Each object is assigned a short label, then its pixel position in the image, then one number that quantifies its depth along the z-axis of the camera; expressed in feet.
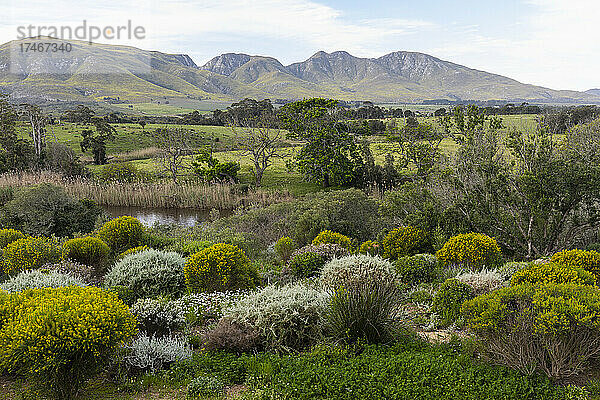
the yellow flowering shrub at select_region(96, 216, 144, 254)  30.81
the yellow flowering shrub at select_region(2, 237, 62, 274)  25.18
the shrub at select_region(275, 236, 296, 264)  31.01
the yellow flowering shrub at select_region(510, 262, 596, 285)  17.37
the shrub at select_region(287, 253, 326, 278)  26.23
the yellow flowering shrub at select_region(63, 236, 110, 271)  27.32
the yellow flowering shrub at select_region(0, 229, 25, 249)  28.77
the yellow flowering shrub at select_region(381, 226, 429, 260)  30.19
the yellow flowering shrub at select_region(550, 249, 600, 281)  20.87
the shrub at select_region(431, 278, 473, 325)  18.81
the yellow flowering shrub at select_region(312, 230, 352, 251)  30.01
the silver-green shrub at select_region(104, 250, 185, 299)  22.35
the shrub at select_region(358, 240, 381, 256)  30.37
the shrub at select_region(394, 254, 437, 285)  24.53
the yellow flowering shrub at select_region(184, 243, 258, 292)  22.36
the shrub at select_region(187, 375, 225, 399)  13.02
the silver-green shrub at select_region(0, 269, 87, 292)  19.31
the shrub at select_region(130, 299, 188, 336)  16.93
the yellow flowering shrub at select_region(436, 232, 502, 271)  25.40
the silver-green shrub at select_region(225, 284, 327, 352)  15.89
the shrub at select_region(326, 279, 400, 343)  15.71
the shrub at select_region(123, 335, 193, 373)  14.35
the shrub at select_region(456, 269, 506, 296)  19.80
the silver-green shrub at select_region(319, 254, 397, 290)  20.90
